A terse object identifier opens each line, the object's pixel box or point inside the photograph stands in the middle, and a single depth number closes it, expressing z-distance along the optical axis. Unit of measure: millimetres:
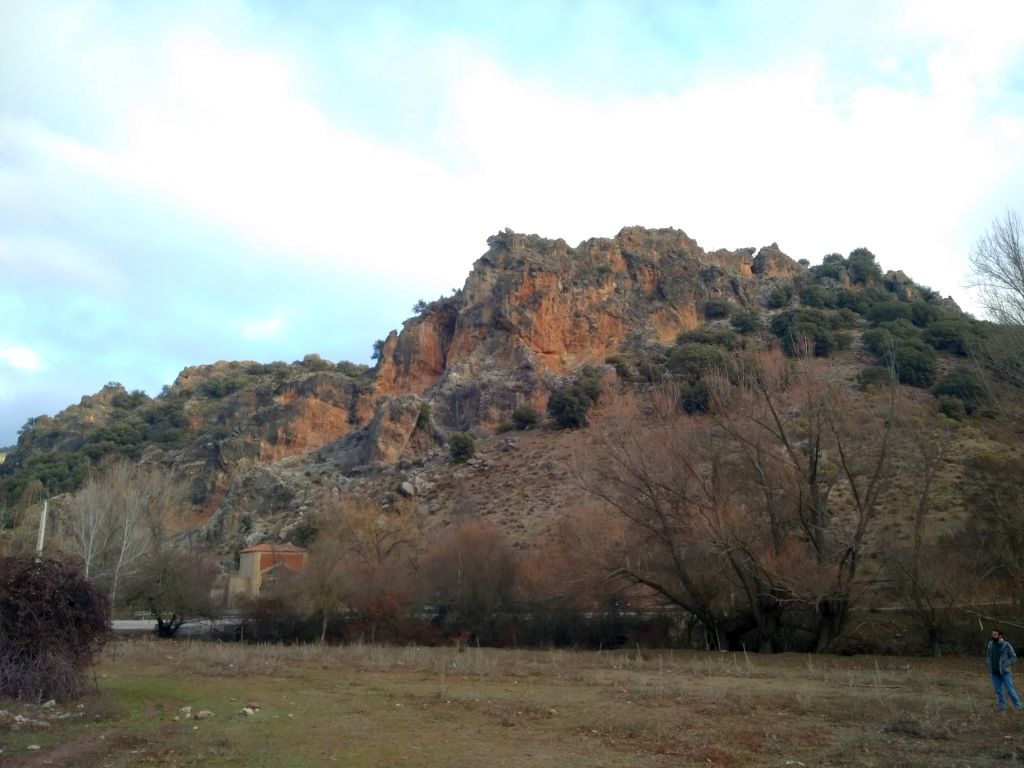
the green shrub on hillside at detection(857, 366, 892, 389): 48084
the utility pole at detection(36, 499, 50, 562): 24062
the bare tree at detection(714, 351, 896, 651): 25438
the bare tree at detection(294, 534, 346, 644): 34719
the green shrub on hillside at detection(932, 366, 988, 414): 47281
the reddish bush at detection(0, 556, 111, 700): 14797
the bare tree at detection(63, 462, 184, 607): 38688
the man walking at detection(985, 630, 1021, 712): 13969
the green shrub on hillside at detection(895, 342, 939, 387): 53594
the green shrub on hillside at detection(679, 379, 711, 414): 45447
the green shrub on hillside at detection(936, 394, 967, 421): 45844
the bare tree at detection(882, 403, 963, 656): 24500
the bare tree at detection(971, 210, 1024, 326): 19766
